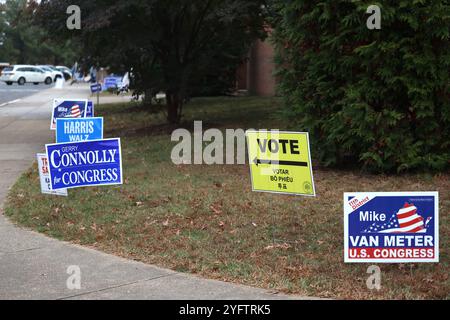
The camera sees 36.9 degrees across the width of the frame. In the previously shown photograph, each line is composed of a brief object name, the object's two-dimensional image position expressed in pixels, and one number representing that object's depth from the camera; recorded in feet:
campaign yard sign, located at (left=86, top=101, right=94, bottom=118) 42.35
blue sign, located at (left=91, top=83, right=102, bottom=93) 88.07
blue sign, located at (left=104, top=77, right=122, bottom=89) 111.69
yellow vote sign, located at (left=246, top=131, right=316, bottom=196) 23.77
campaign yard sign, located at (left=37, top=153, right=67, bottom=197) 29.07
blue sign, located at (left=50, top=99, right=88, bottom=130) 41.11
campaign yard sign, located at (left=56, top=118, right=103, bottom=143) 33.94
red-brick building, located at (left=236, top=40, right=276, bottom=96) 91.29
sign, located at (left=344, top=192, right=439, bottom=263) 17.98
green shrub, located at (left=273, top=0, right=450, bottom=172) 30.58
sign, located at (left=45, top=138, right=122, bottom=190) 28.04
